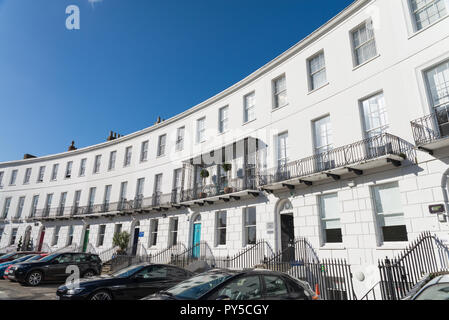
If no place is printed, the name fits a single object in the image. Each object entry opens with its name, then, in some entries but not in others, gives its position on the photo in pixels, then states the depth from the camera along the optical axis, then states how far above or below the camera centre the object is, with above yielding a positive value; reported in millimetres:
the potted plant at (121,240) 21484 -548
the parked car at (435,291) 3725 -775
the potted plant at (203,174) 17705 +3669
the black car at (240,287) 4996 -999
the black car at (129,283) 7754 -1480
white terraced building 9852 +3855
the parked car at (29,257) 16734 -1534
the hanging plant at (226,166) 16984 +3919
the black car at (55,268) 12627 -1631
